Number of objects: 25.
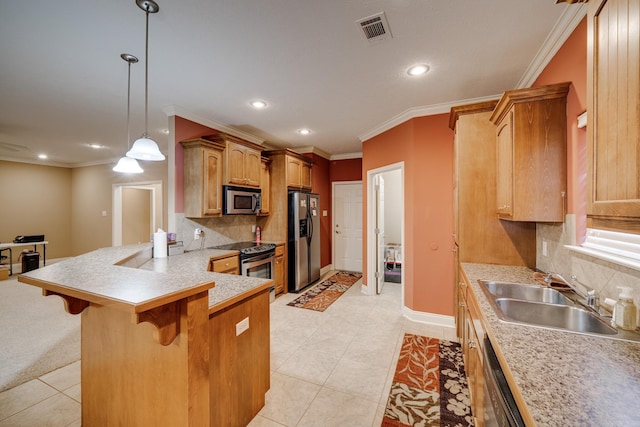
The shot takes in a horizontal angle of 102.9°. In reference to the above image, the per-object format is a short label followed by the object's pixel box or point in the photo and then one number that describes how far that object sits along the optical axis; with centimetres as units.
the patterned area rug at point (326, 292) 385
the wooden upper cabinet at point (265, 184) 430
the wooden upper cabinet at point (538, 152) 181
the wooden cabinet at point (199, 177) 319
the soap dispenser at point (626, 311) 114
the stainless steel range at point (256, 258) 338
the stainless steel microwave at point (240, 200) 352
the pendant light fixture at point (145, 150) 219
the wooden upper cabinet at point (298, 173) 450
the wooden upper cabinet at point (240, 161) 347
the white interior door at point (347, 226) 574
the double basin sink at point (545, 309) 126
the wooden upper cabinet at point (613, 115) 73
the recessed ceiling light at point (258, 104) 300
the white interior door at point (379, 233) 421
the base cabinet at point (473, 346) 136
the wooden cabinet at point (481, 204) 233
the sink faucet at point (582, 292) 139
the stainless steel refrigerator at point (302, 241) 441
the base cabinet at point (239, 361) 141
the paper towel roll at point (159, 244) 279
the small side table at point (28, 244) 507
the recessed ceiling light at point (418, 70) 227
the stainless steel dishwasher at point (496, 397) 82
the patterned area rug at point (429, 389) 175
